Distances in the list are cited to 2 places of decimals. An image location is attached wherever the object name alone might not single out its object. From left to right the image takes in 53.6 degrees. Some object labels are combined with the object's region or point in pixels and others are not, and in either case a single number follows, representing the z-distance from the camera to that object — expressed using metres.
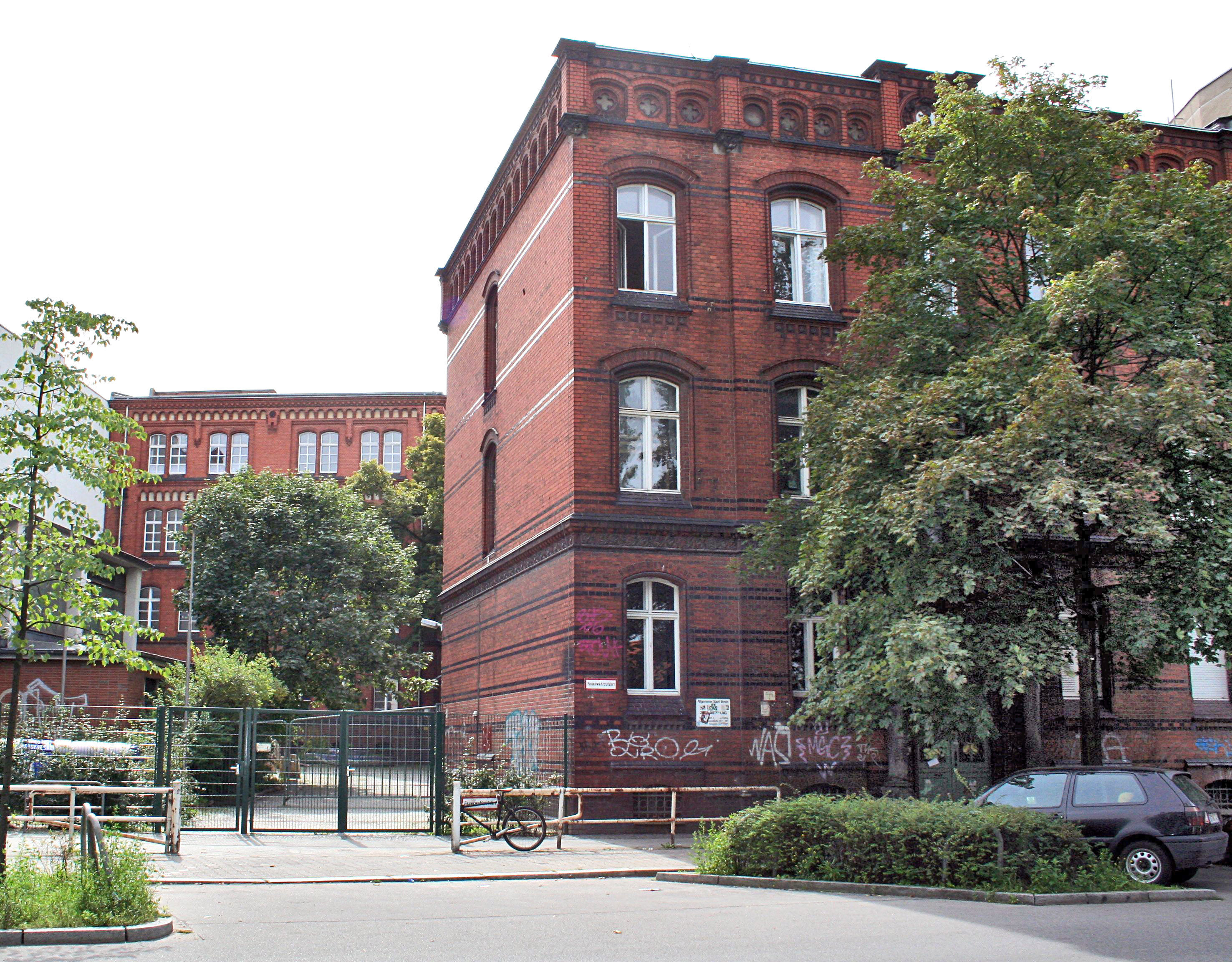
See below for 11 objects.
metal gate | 19.44
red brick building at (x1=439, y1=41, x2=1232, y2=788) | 21.11
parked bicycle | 17.55
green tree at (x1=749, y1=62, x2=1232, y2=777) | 14.65
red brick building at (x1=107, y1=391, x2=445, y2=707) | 59.56
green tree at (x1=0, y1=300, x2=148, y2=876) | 10.66
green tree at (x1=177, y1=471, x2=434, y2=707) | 35.88
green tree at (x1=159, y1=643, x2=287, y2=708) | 26.55
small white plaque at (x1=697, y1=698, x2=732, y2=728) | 20.98
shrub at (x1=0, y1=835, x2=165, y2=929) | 9.47
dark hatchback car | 14.15
